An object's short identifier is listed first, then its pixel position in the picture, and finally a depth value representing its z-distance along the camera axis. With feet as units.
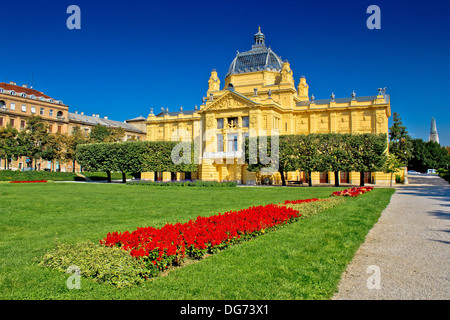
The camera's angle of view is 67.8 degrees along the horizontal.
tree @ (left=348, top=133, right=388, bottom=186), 133.80
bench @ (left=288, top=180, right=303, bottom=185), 160.66
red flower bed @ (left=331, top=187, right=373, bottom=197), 80.07
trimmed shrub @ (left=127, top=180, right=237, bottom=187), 134.21
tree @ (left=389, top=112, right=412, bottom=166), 210.79
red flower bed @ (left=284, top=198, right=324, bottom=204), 61.52
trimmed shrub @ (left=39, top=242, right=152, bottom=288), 20.89
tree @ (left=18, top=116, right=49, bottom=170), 193.36
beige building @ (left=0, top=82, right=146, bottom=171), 235.81
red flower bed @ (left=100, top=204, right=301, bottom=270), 23.98
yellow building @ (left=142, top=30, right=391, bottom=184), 171.22
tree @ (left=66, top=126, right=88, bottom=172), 215.10
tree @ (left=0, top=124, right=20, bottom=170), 184.70
